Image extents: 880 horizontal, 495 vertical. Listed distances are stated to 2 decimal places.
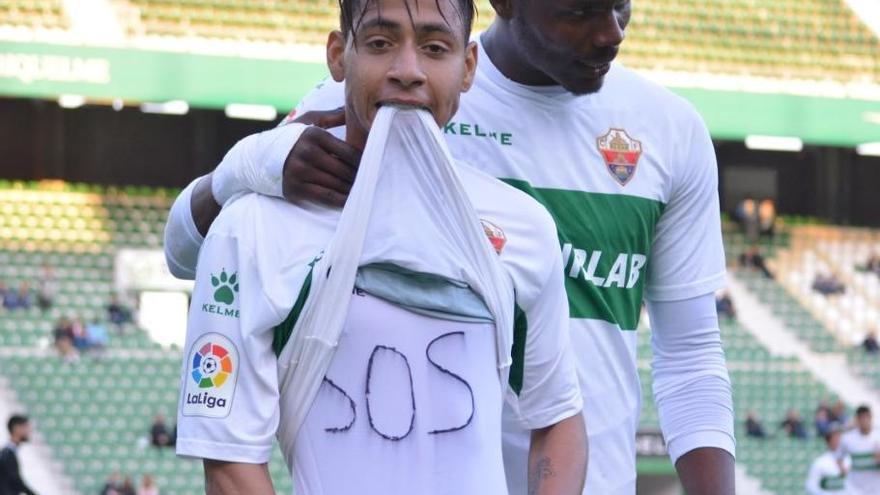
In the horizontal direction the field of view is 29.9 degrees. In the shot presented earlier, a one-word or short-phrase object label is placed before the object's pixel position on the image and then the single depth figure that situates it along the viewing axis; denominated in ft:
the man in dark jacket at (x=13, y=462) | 37.01
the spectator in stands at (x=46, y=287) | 56.85
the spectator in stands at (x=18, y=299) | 56.24
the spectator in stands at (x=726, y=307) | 63.77
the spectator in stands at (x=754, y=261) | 67.97
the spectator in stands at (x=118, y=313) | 56.85
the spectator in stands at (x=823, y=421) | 58.23
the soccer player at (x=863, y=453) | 45.96
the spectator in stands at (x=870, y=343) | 64.64
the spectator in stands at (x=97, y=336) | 55.36
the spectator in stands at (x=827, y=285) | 67.51
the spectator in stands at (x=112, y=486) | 46.93
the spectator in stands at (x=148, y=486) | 46.55
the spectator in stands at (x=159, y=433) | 50.55
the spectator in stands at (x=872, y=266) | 69.15
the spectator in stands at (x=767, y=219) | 70.54
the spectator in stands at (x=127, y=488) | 47.32
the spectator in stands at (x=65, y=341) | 54.54
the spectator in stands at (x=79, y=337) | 55.16
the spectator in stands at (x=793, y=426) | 58.90
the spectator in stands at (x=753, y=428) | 58.39
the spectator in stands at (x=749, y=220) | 70.49
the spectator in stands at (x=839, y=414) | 58.65
